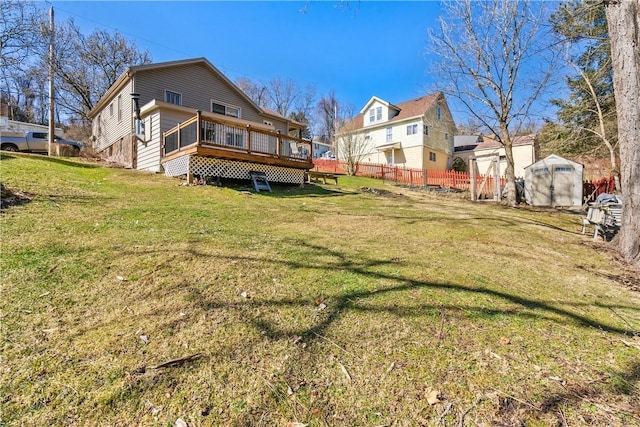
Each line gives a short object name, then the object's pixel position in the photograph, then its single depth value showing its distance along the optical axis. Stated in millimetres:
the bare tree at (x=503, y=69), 13234
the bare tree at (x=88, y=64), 22844
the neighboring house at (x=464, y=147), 32594
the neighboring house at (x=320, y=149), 44906
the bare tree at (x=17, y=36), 12359
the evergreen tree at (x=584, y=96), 12977
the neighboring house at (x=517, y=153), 26905
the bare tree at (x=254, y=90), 44688
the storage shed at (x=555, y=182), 14422
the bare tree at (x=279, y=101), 47438
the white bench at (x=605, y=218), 6598
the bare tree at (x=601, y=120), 14633
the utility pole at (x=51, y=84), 16266
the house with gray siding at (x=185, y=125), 10086
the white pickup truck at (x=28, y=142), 16062
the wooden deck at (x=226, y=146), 9516
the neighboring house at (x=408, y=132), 28312
